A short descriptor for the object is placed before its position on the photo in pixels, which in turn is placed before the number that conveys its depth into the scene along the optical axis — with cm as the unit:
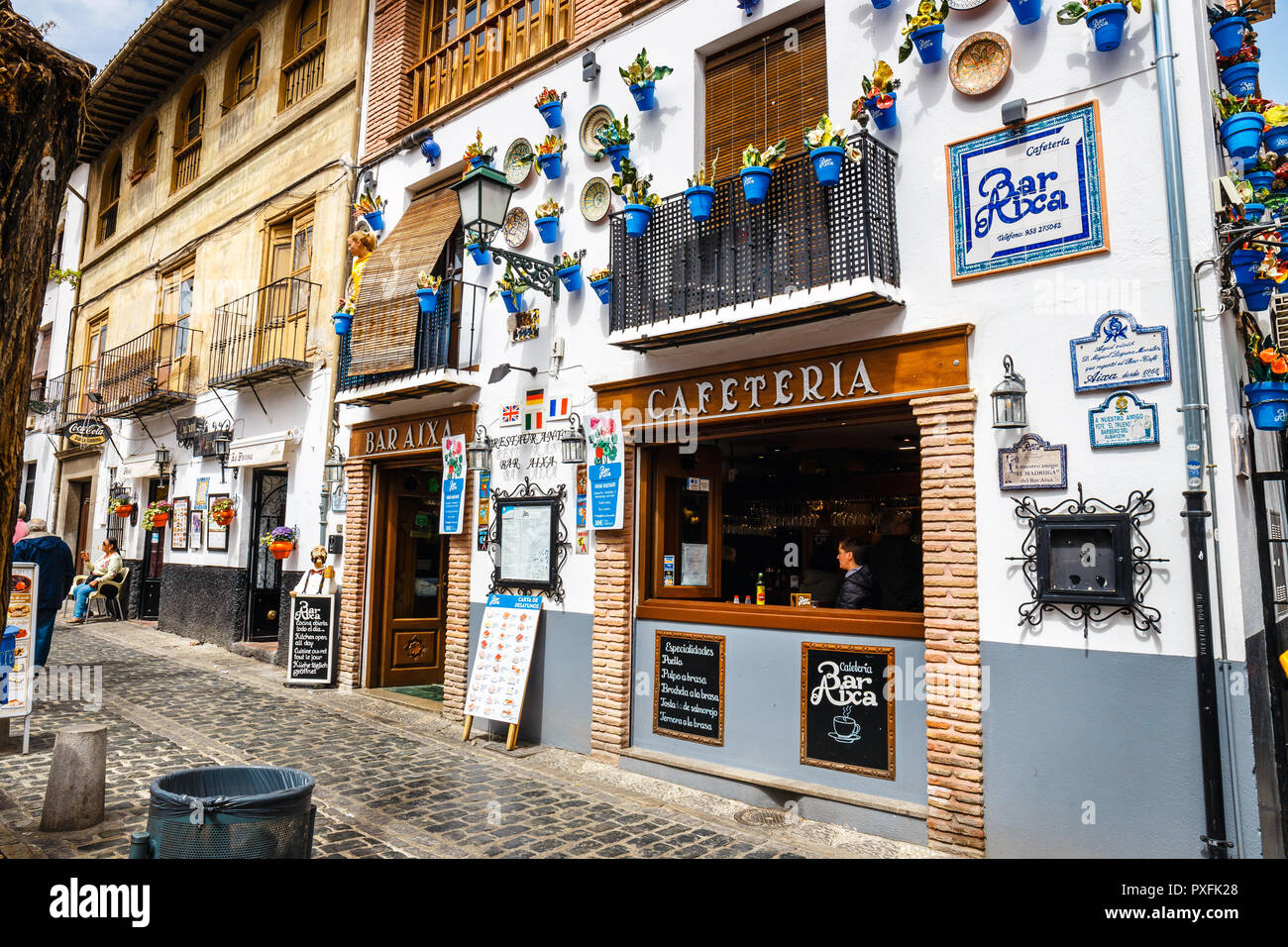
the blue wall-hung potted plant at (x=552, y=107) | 867
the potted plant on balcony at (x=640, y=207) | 727
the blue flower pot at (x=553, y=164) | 863
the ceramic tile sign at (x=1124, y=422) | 495
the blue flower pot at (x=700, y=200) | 676
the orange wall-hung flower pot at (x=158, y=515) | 1545
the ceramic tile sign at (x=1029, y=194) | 533
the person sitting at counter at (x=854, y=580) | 667
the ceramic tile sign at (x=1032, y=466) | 523
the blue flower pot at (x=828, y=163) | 593
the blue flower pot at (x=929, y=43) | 590
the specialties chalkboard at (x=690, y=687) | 689
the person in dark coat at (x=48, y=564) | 876
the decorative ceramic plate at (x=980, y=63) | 575
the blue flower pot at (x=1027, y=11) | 553
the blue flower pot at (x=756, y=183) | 638
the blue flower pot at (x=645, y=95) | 773
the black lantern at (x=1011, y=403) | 536
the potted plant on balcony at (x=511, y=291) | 872
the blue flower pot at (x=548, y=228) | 855
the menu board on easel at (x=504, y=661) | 800
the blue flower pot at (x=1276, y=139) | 542
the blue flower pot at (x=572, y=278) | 827
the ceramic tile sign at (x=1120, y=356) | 496
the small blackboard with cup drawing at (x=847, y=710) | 593
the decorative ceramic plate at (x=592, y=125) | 838
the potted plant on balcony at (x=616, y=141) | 782
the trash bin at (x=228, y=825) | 327
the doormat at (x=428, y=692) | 1027
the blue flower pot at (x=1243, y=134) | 506
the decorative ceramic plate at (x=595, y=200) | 823
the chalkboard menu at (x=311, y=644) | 1061
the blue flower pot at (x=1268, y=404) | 539
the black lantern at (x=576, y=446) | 794
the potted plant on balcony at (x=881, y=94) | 610
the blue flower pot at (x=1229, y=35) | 536
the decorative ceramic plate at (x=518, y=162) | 909
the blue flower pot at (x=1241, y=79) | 532
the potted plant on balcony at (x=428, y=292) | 916
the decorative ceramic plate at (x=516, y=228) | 908
